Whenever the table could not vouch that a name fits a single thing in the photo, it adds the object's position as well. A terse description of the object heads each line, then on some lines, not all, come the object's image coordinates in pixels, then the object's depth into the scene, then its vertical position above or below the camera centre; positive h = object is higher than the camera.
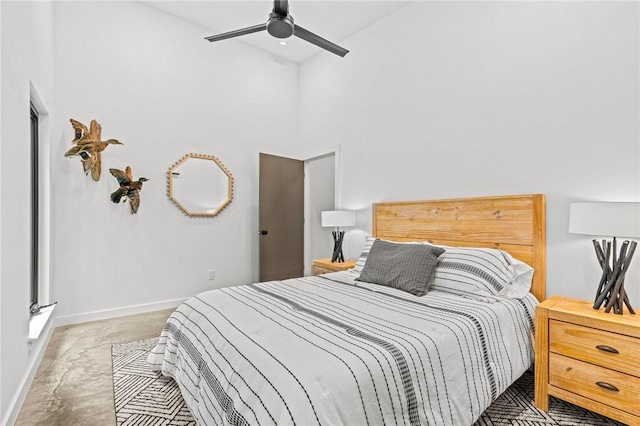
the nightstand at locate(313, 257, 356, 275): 3.54 -0.62
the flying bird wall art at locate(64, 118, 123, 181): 3.17 +0.63
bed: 1.16 -0.58
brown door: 4.40 -0.10
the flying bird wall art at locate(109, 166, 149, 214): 3.44 +0.23
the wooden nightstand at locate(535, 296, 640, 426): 1.62 -0.79
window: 2.90 -0.03
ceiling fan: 2.10 +1.25
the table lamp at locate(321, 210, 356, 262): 3.74 -0.12
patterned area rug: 1.76 -1.14
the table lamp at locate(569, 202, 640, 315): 1.70 -0.11
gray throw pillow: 2.25 -0.41
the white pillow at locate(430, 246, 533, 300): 2.17 -0.44
